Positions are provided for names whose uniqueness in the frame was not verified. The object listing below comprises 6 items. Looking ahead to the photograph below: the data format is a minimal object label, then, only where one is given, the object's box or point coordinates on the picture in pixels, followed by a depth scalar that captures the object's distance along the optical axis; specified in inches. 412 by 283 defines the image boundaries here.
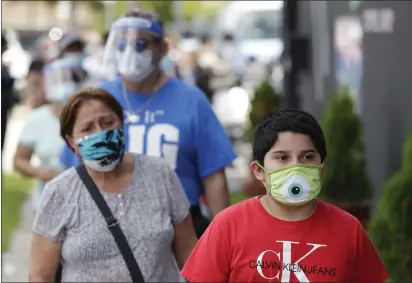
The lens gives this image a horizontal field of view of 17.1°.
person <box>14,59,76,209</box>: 364.5
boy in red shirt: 161.2
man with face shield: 263.4
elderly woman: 221.7
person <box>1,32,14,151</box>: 358.3
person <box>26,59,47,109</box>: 594.2
